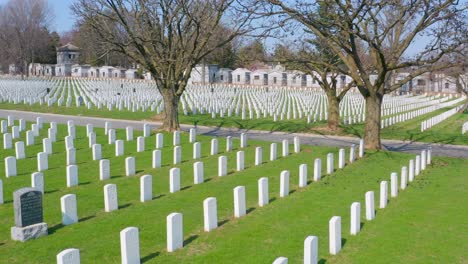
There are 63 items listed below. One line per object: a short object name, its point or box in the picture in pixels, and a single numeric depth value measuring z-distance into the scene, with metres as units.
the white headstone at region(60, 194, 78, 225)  9.28
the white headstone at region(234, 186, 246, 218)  10.25
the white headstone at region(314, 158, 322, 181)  14.23
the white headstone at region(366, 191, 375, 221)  10.28
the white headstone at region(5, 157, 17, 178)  13.26
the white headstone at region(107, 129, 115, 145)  19.11
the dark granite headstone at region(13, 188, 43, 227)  8.52
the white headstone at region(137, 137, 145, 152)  17.91
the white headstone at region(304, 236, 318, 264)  7.16
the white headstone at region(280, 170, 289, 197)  12.18
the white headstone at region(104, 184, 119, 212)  10.30
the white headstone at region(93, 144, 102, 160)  15.92
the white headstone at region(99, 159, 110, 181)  13.33
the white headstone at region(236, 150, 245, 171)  15.25
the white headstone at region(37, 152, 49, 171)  14.12
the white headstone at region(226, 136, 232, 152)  18.73
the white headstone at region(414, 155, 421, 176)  15.61
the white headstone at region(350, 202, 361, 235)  9.35
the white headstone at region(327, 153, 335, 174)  15.29
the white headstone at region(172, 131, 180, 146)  19.67
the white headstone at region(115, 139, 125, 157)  16.92
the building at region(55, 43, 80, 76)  100.84
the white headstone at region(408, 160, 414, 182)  14.64
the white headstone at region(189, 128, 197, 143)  20.45
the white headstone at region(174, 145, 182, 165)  16.00
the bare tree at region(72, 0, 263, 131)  22.72
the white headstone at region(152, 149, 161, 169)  15.22
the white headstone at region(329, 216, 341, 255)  8.29
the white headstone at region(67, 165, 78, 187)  12.45
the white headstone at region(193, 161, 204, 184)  13.37
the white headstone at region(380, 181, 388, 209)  11.43
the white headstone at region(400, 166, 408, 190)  13.67
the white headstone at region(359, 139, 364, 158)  18.35
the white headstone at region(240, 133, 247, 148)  19.61
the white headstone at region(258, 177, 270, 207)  11.22
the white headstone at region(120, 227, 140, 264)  7.21
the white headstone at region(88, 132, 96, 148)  18.38
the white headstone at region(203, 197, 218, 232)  9.19
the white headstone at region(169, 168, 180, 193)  12.20
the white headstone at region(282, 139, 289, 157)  18.10
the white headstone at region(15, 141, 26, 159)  15.70
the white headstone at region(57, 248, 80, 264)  6.25
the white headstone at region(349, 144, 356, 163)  17.39
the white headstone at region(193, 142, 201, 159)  17.05
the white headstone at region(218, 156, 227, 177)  14.32
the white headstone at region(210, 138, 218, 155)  17.90
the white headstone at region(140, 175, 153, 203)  11.27
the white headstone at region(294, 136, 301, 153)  19.00
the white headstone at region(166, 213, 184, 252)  8.07
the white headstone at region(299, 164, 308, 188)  13.30
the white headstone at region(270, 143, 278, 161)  17.23
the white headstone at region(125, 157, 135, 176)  14.01
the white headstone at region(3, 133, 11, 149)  17.25
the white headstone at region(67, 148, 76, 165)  15.12
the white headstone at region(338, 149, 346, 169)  16.27
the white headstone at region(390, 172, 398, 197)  12.50
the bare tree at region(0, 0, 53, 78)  82.44
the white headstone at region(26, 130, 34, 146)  18.13
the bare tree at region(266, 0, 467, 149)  17.30
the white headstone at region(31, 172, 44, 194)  11.13
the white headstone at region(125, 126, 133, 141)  20.17
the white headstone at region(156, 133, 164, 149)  18.62
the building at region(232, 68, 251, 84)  91.50
